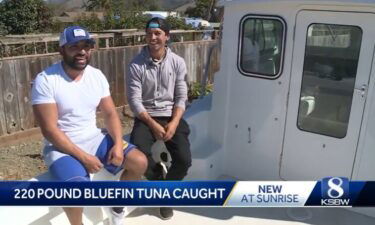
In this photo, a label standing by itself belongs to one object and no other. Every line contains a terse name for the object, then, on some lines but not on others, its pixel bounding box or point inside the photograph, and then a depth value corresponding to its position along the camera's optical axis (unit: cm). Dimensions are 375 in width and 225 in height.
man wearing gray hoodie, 280
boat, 264
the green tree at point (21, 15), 1429
